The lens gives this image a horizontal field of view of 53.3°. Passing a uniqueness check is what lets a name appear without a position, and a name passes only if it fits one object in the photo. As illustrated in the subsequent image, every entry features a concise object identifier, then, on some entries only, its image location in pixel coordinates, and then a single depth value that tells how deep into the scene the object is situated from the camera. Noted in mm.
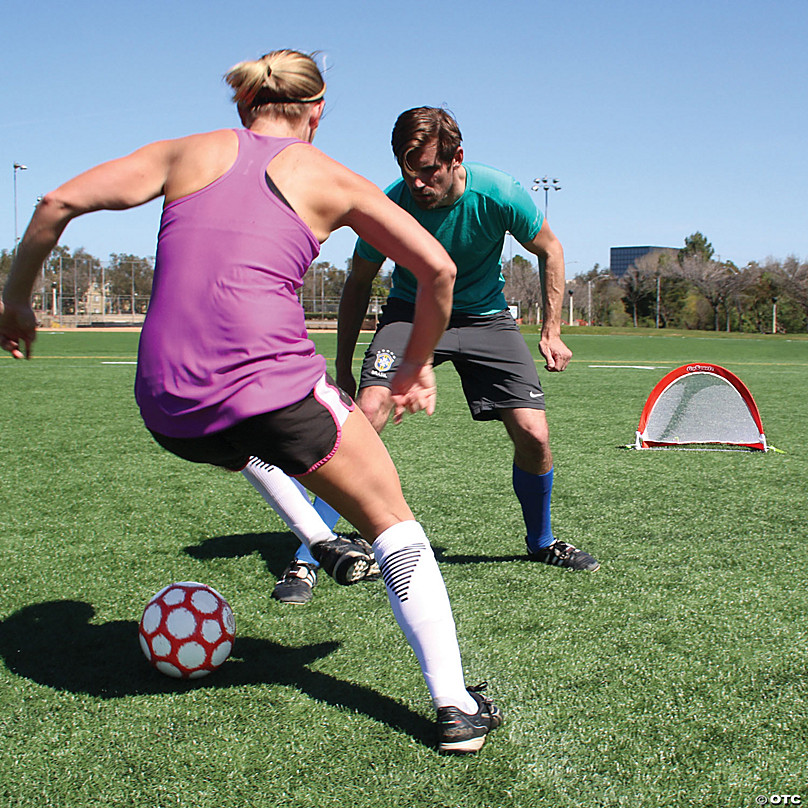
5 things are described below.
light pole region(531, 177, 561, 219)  58469
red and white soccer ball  2730
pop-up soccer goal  7238
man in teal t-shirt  3859
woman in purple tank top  2033
